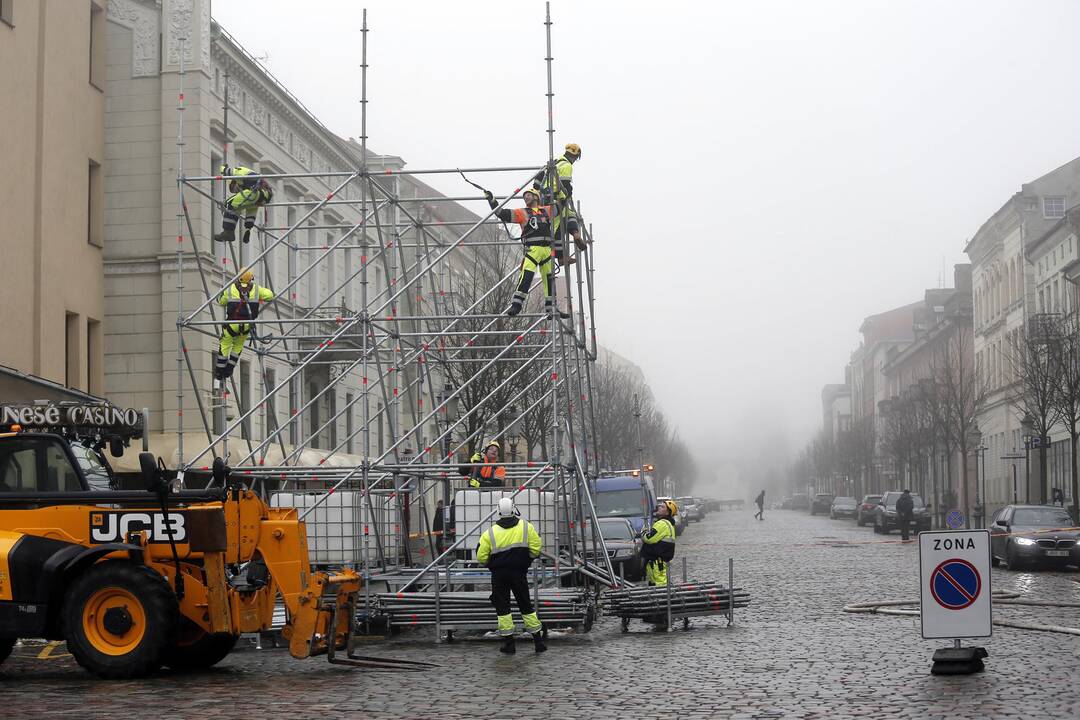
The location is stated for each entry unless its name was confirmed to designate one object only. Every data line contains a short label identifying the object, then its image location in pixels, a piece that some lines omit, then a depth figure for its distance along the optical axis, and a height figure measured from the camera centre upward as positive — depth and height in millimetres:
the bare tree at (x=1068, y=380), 43906 +3234
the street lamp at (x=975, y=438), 58872 +2084
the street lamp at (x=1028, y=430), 46594 +1962
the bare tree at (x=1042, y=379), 45781 +3396
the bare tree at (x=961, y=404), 62594 +3812
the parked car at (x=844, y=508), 83562 -770
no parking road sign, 13250 -791
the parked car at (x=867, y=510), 67381 -721
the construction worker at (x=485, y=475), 19136 +287
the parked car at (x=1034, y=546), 30297 -1073
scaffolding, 18516 +572
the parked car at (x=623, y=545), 28312 -916
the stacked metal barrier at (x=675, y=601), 18219 -1266
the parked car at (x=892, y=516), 54594 -814
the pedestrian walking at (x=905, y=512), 48438 -603
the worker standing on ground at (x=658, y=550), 20703 -726
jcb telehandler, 13383 -622
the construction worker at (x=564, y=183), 19375 +3965
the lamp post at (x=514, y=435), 37250 +1607
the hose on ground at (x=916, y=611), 17391 -1534
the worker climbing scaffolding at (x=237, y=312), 19750 +2433
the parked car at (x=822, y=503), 102125 -591
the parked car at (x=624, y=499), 36500 -57
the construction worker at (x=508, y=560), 16250 -661
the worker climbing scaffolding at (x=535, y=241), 19234 +3232
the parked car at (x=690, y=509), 75162 -679
